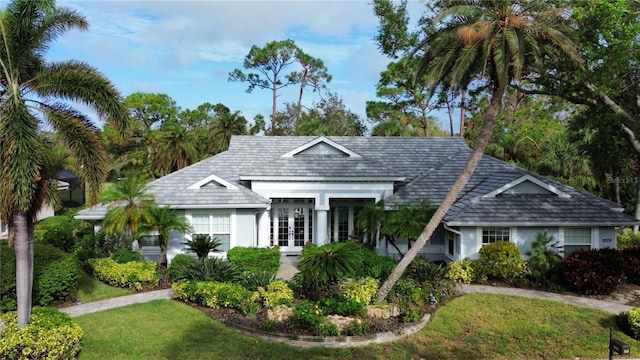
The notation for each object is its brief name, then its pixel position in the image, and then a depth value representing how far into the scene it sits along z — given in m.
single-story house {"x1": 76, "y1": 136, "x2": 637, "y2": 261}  18.92
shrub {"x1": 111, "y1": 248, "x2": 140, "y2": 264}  18.34
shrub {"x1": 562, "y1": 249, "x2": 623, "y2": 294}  16.16
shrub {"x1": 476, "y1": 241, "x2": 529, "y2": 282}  17.55
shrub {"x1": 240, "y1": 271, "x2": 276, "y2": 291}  15.88
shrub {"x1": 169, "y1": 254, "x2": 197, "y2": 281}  16.89
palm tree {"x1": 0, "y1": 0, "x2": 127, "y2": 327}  10.51
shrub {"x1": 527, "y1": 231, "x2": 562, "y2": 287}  17.28
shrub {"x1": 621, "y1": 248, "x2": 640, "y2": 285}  17.59
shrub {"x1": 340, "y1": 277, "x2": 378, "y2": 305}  14.75
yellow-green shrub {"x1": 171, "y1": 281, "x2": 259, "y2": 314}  14.41
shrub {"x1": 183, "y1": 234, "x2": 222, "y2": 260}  18.88
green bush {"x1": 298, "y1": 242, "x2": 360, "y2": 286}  14.36
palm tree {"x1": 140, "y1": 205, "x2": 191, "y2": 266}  17.70
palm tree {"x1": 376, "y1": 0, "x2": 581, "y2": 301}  13.54
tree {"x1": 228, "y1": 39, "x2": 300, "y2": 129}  49.84
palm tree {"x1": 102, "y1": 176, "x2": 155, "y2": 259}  17.27
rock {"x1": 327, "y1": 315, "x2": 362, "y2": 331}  12.96
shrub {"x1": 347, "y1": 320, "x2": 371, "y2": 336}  12.64
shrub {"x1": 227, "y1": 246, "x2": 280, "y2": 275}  18.25
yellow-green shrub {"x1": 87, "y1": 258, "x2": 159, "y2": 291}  16.67
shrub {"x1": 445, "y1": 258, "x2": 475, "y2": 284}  17.56
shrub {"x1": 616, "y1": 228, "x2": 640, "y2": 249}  23.59
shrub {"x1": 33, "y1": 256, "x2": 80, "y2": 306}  14.69
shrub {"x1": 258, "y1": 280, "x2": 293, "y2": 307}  14.30
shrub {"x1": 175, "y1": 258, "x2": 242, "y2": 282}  16.38
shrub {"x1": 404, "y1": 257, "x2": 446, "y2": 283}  16.89
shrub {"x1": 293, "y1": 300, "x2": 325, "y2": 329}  12.80
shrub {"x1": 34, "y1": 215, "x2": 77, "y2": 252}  22.48
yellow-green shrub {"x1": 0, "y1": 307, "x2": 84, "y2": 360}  10.49
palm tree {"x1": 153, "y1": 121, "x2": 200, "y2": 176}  34.09
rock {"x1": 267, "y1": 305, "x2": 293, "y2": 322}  13.52
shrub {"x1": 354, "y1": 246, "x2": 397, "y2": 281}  17.05
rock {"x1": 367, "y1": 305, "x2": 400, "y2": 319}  13.93
